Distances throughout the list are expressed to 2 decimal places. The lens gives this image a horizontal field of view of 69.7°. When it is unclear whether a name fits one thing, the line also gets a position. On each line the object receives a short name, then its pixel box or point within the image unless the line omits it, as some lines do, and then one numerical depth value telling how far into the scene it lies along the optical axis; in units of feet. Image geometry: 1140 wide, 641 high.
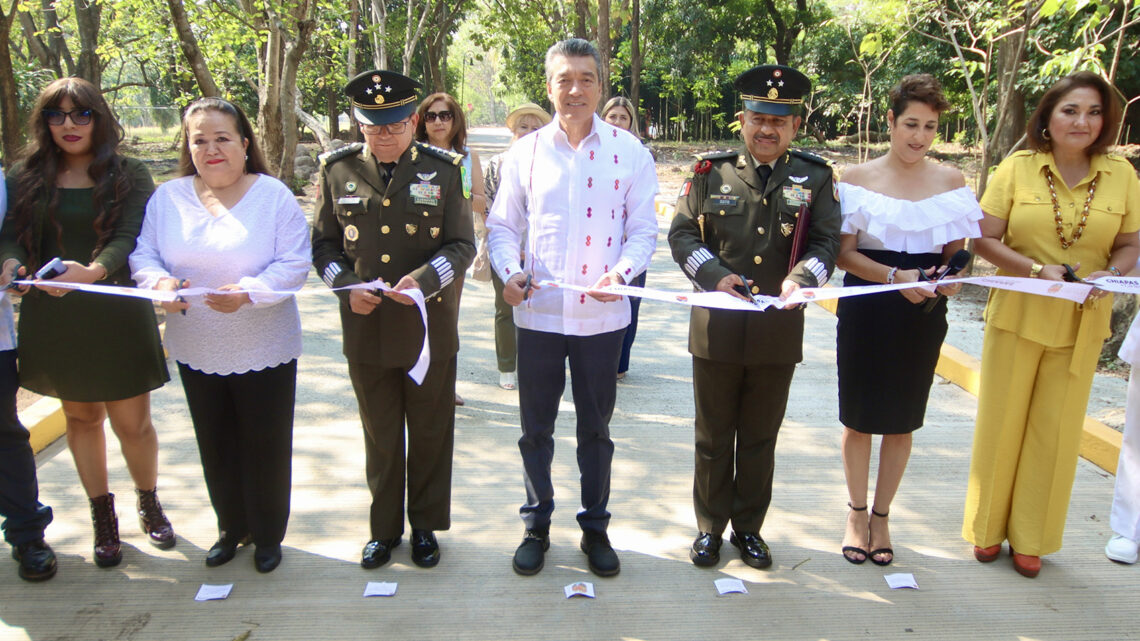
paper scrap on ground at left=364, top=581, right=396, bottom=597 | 10.41
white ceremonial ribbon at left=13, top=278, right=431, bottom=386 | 9.55
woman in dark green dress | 10.32
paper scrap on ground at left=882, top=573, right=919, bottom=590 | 10.71
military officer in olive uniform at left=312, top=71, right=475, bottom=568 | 10.20
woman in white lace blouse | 10.05
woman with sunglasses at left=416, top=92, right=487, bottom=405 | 16.30
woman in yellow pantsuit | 10.43
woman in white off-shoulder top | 10.37
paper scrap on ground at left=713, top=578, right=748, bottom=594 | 10.53
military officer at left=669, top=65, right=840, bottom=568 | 10.09
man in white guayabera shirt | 10.39
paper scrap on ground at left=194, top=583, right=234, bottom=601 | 10.28
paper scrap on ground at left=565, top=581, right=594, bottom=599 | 10.43
